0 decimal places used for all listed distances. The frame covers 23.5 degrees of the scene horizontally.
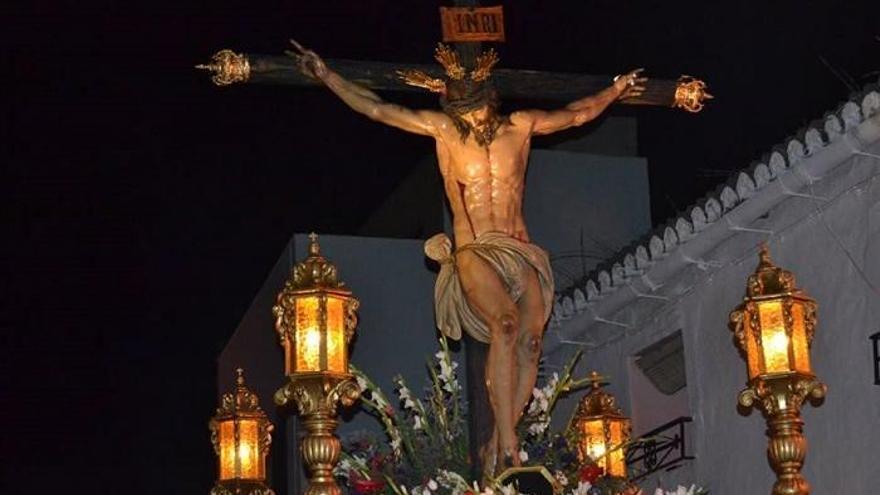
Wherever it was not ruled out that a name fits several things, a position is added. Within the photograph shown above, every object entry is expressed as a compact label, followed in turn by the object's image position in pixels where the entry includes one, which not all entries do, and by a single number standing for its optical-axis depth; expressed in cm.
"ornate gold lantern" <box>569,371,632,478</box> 1207
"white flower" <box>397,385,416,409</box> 1103
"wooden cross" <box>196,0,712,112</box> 1129
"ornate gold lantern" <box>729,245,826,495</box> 1059
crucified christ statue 1076
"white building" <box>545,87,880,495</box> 1314
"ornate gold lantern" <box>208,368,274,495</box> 1387
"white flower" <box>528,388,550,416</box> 1123
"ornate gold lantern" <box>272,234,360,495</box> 1014
